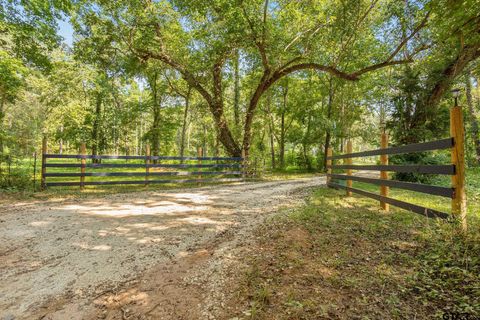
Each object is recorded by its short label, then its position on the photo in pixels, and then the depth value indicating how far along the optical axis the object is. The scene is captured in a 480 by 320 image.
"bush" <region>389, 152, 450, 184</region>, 8.88
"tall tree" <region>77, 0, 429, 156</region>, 10.77
